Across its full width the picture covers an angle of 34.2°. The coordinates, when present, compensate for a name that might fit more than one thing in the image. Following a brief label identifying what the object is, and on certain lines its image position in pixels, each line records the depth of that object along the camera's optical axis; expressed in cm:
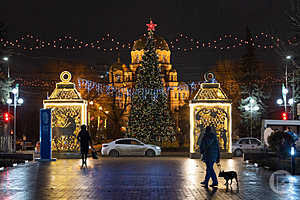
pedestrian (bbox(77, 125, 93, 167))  2164
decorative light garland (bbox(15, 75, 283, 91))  5191
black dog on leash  1371
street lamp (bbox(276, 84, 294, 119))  3956
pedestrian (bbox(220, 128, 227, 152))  2908
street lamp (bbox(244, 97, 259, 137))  5620
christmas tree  4338
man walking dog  1447
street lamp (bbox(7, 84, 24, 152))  3598
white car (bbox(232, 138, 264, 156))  3400
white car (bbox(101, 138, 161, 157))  3177
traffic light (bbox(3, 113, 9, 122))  3492
